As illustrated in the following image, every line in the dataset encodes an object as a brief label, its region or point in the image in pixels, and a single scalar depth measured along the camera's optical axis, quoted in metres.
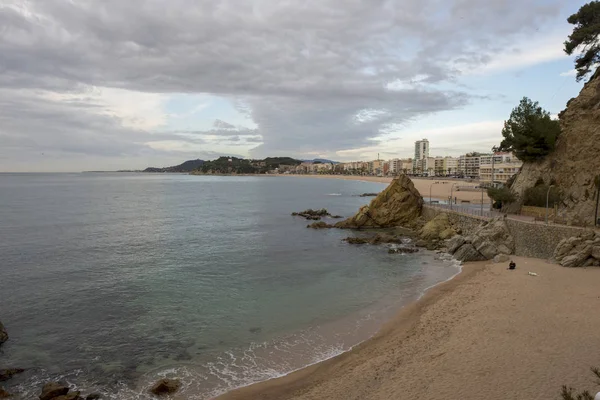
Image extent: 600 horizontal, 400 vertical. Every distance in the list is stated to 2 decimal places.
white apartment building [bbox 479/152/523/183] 119.38
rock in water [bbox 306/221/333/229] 47.62
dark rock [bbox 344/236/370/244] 37.56
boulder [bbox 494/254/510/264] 26.80
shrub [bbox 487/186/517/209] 35.12
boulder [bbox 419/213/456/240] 37.16
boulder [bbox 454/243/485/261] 28.58
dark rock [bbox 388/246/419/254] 32.47
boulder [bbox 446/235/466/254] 31.19
